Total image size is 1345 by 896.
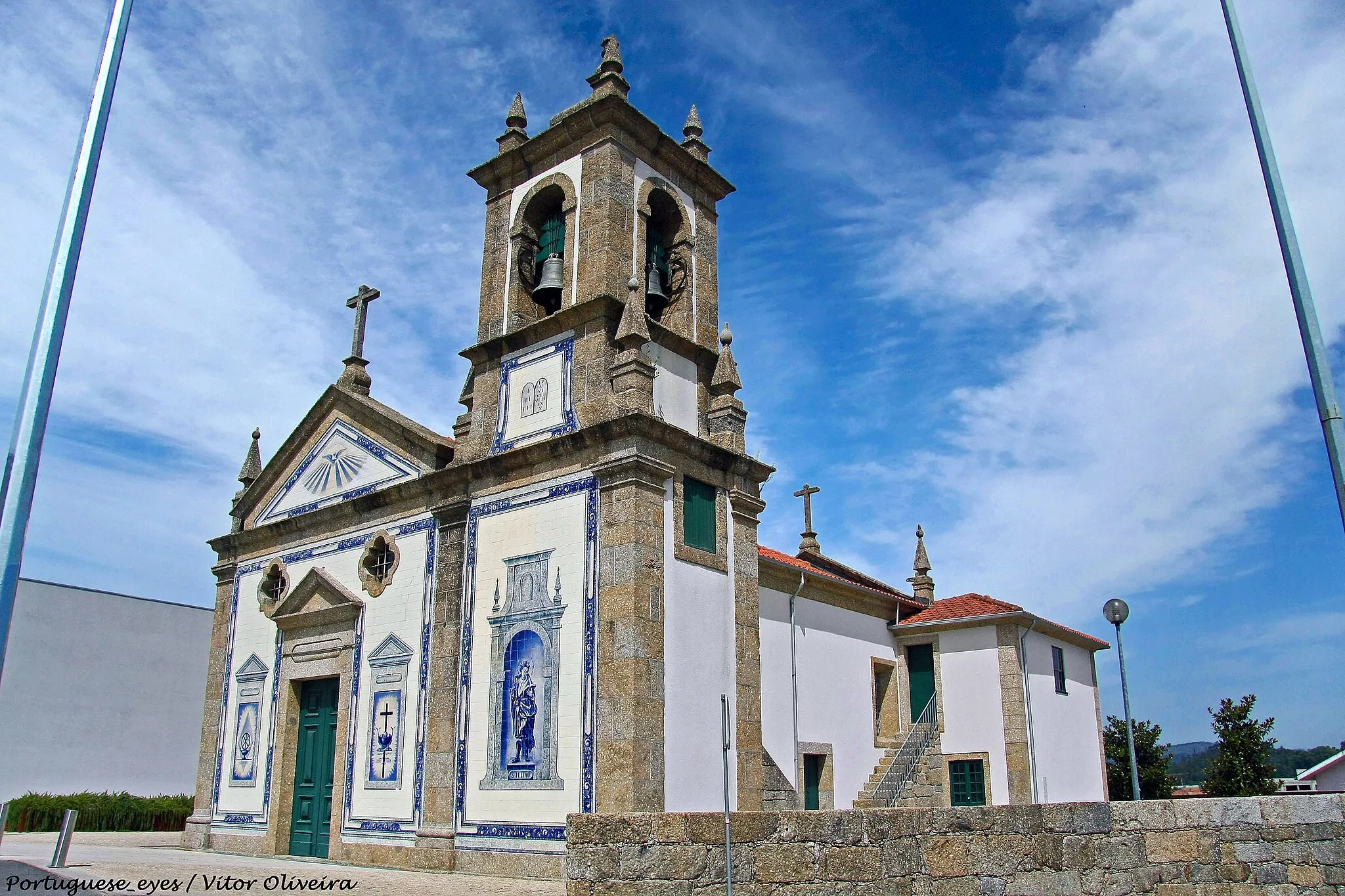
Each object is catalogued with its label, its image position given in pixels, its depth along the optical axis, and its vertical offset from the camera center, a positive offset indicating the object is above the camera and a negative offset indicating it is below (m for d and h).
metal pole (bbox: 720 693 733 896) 7.67 -0.60
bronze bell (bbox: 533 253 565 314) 15.45 +6.88
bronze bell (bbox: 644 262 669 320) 15.64 +6.74
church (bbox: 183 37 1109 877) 13.05 +2.24
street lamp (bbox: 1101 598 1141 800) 14.21 +1.94
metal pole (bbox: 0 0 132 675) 7.84 +3.71
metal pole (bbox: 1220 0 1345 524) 9.13 +4.35
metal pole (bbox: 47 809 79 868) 11.85 -0.83
